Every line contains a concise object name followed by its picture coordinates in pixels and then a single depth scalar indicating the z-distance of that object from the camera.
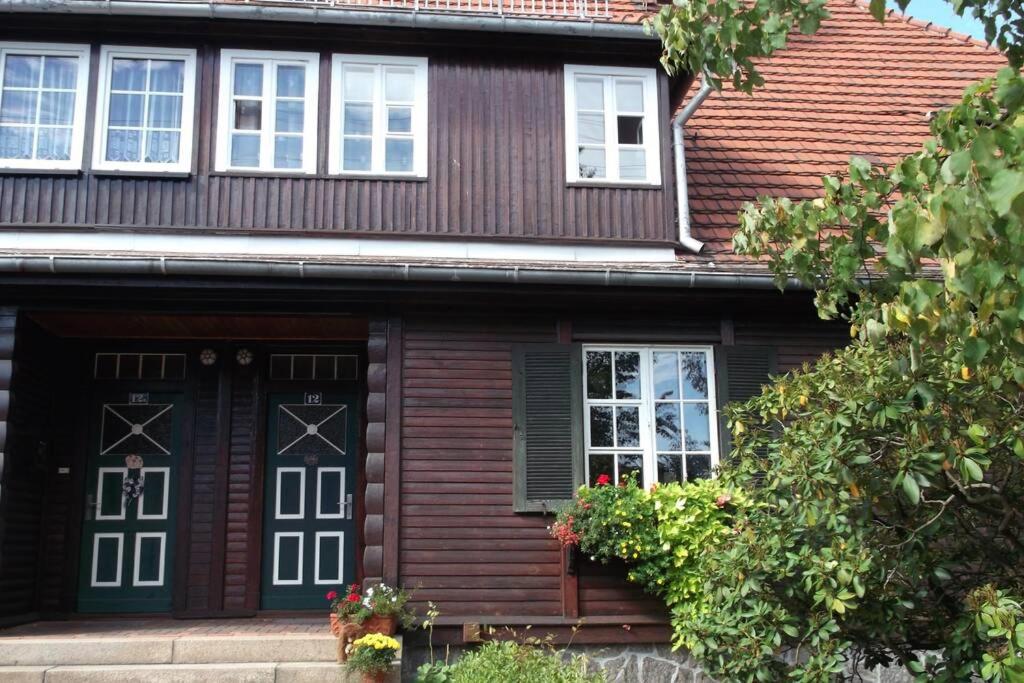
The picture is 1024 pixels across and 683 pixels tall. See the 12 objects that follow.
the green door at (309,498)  9.61
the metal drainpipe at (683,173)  9.34
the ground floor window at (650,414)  8.83
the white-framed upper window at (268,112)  9.06
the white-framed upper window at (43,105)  8.87
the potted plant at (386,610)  7.76
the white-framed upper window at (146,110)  8.95
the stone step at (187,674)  7.39
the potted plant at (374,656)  7.41
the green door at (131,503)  9.45
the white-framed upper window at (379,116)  9.16
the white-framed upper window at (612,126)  9.40
